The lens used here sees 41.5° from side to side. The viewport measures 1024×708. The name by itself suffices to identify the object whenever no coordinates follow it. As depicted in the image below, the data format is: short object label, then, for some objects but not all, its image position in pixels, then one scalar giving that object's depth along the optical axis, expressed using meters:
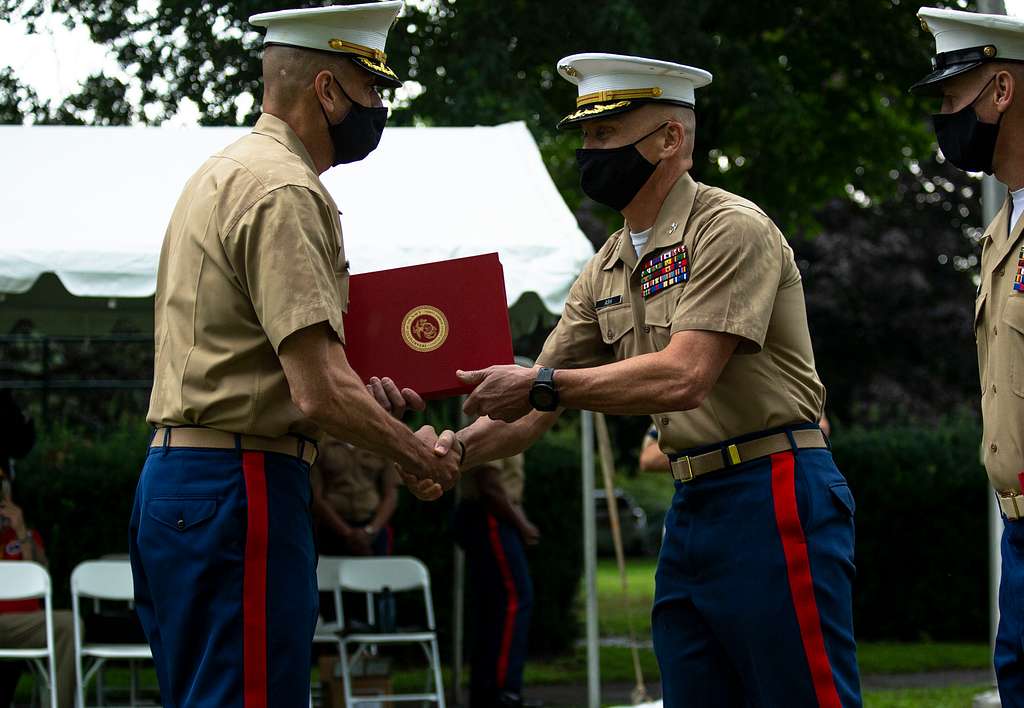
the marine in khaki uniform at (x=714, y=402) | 3.55
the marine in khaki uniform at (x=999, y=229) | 3.63
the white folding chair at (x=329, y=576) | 7.80
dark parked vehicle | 23.75
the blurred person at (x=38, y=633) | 6.69
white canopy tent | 6.33
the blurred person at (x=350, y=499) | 8.25
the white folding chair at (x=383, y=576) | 7.62
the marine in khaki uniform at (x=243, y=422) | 3.24
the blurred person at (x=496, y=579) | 8.20
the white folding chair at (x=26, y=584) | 6.53
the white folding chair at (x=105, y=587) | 6.70
